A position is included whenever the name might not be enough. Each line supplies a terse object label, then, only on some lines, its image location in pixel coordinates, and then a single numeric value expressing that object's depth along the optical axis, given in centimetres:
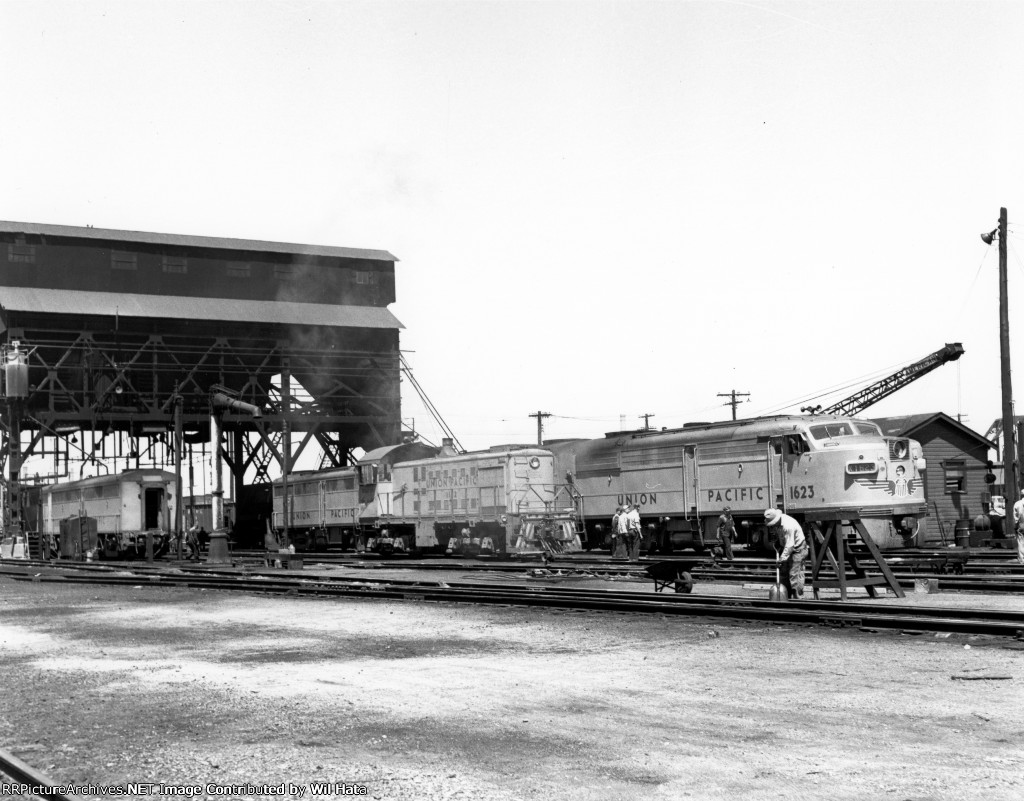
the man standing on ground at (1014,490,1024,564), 2647
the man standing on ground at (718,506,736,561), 3150
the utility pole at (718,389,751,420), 7956
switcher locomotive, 3688
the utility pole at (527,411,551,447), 8288
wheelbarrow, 2062
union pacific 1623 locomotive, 3000
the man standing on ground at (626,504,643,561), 3256
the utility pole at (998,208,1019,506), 3547
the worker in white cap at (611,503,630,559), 3234
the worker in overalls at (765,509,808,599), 1823
